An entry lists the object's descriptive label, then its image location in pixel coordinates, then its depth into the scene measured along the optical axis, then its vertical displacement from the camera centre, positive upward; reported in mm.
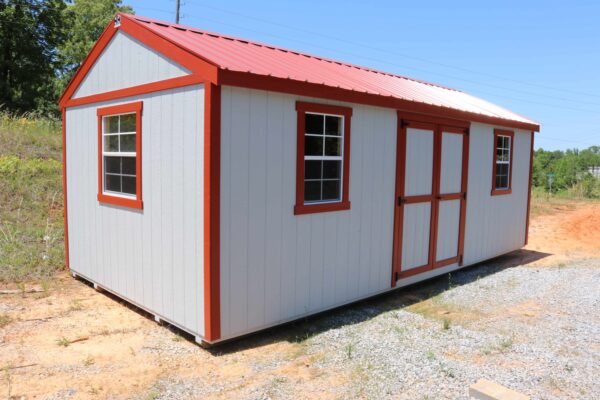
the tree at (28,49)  21969 +5312
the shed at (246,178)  4230 -190
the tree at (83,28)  28969 +8534
